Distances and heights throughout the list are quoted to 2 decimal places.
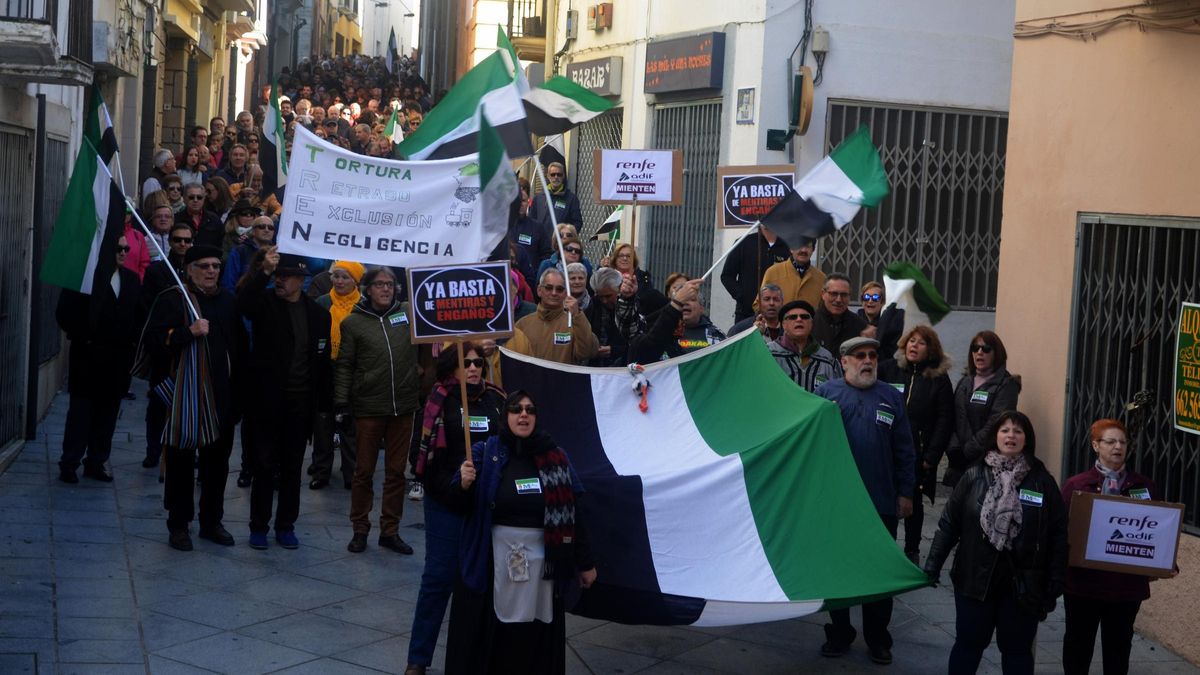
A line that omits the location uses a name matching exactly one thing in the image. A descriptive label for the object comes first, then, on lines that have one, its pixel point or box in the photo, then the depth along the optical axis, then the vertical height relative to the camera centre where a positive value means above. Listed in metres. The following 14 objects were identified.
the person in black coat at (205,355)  9.52 -0.75
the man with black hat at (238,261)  13.00 -0.17
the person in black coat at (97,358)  10.95 -0.91
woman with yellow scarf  11.62 -1.36
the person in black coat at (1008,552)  7.21 -1.30
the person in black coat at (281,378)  9.73 -0.87
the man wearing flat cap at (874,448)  8.35 -0.98
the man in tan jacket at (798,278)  12.36 -0.07
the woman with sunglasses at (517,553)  6.87 -1.37
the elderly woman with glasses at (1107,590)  7.53 -1.52
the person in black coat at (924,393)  10.36 -0.81
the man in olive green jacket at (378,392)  9.89 -0.95
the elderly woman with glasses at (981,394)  10.09 -0.77
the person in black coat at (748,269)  13.82 -0.02
